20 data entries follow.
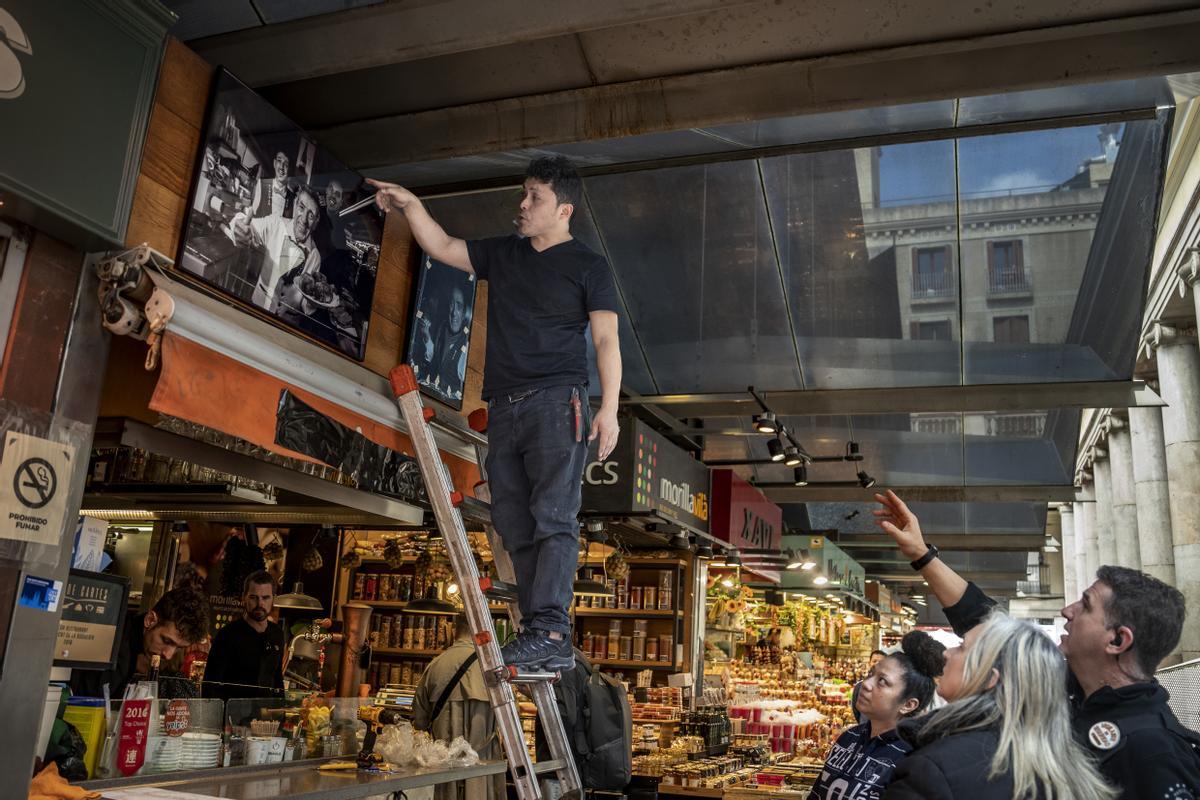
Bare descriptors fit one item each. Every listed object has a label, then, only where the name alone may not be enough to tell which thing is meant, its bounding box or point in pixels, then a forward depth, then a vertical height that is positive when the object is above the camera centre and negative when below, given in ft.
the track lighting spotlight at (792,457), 33.11 +6.59
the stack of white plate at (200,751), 12.85 -1.59
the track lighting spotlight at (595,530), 25.64 +3.00
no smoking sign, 9.58 +1.23
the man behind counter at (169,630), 18.71 -0.10
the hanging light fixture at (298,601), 32.22 +0.97
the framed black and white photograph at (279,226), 11.91 +5.18
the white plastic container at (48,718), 10.84 -1.08
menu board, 12.57 -0.02
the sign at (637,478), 24.97 +4.40
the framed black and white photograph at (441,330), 16.16 +5.08
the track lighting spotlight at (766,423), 30.22 +7.02
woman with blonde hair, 7.94 -0.50
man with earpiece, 8.62 -0.05
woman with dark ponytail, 13.69 -0.76
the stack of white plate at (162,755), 12.39 -1.61
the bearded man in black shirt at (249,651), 22.50 -0.49
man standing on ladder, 11.75 +3.10
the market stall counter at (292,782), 11.05 -1.81
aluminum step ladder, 11.60 +0.39
